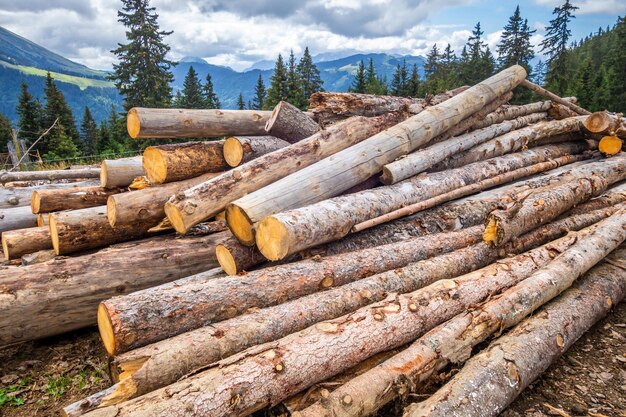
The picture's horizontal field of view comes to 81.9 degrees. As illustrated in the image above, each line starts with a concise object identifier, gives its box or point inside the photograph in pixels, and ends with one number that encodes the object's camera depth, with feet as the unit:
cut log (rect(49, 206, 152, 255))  15.44
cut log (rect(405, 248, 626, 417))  8.23
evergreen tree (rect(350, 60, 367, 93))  144.46
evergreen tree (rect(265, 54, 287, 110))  124.57
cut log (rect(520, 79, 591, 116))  28.35
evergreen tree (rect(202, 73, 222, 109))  148.05
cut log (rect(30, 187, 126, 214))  19.30
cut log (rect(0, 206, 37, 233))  20.25
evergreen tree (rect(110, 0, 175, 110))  104.94
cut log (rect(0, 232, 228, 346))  12.43
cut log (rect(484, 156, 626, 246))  13.99
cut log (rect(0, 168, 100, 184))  28.40
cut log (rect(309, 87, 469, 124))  22.91
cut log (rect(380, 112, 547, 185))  17.56
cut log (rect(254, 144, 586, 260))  12.28
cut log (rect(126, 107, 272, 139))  19.79
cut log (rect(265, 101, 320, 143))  20.80
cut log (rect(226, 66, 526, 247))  13.60
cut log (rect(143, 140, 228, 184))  18.15
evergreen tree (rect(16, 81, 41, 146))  106.72
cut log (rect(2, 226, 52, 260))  16.40
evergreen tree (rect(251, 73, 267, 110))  164.33
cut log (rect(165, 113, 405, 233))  14.90
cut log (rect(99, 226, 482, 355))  9.92
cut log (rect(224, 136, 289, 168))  19.16
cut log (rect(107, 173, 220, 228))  16.01
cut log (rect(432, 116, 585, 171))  21.99
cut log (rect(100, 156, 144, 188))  20.03
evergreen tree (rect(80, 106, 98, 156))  139.21
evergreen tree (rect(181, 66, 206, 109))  133.63
